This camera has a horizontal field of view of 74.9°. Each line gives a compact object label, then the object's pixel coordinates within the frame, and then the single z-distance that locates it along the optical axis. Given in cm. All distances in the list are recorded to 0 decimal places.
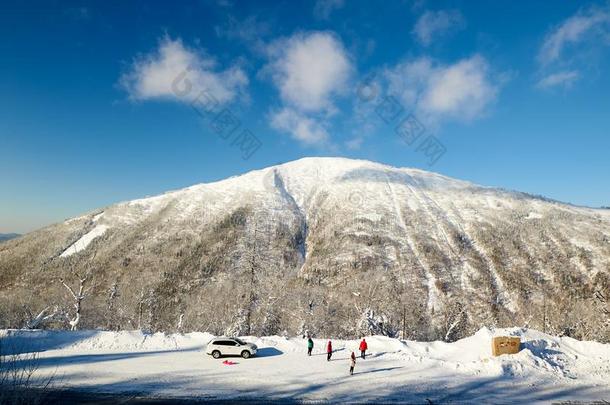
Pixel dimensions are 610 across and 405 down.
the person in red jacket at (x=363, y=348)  3353
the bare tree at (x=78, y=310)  4369
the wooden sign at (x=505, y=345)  3303
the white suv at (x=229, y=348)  3303
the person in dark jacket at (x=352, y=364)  2853
